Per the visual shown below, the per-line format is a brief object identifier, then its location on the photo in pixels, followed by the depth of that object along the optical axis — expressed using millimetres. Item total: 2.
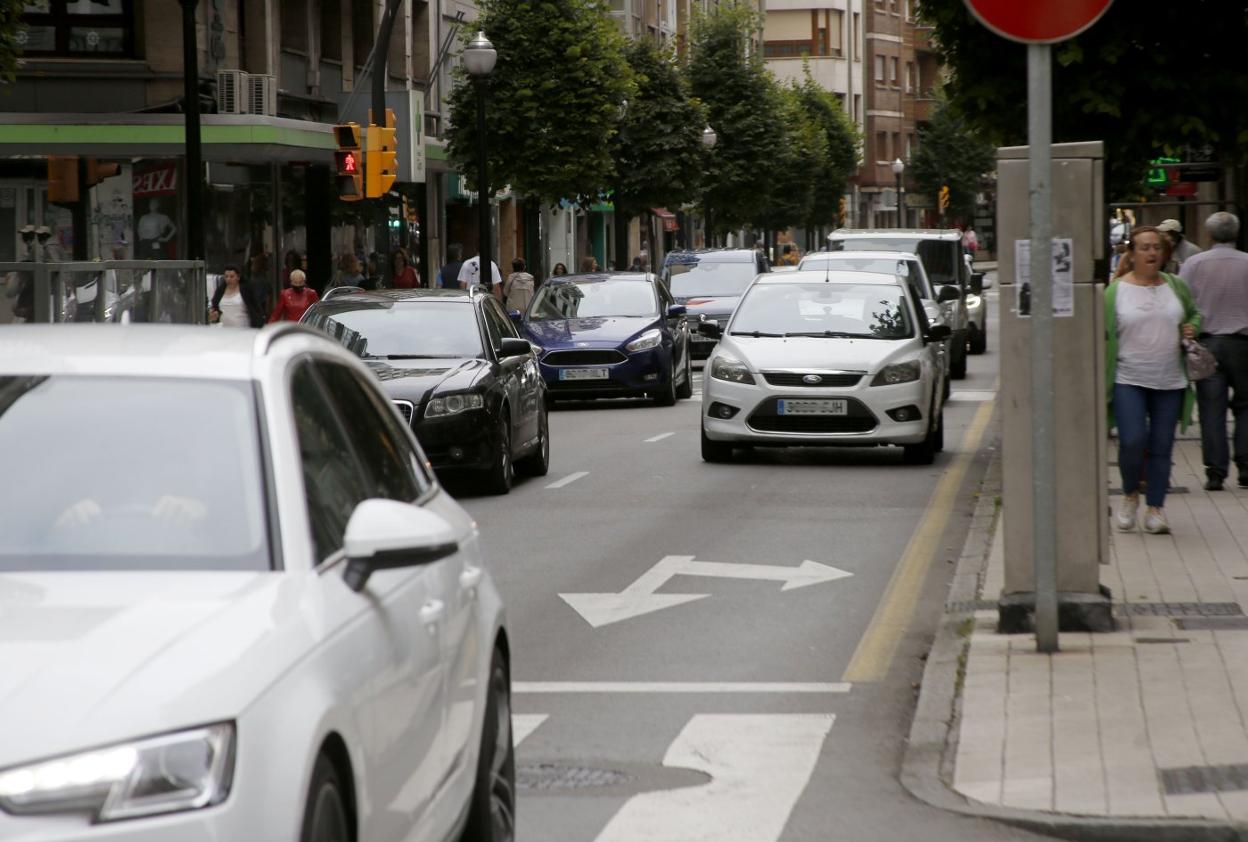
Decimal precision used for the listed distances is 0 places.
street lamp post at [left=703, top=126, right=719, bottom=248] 57094
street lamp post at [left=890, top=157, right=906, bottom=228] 92669
